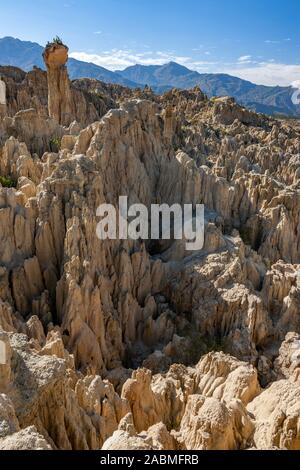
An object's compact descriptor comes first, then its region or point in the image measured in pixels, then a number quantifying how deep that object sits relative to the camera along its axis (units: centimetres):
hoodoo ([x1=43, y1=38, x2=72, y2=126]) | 3826
